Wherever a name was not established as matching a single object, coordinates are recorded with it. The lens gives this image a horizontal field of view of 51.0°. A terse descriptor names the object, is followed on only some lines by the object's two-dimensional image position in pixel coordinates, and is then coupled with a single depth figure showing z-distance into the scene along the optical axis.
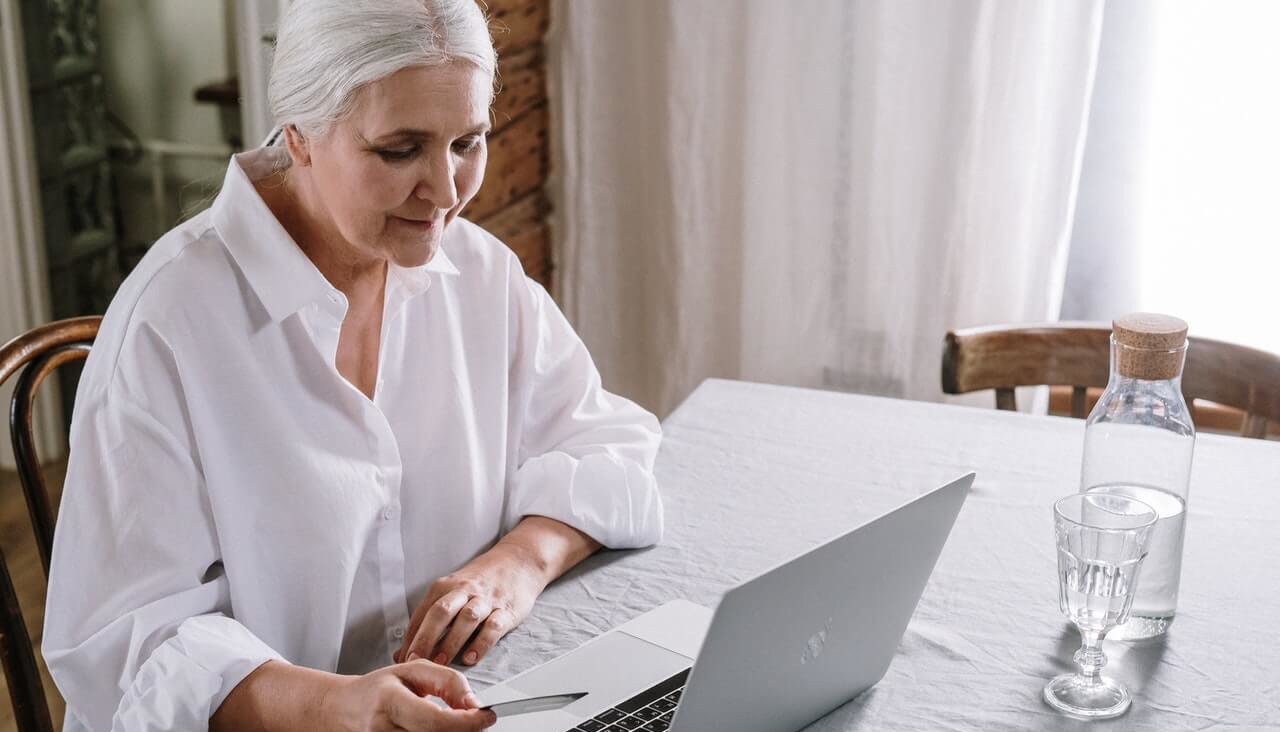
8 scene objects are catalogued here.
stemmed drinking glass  1.07
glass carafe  1.18
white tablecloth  1.11
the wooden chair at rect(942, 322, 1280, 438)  1.82
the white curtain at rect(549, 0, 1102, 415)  2.51
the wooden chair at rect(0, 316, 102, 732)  1.25
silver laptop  0.88
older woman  1.08
